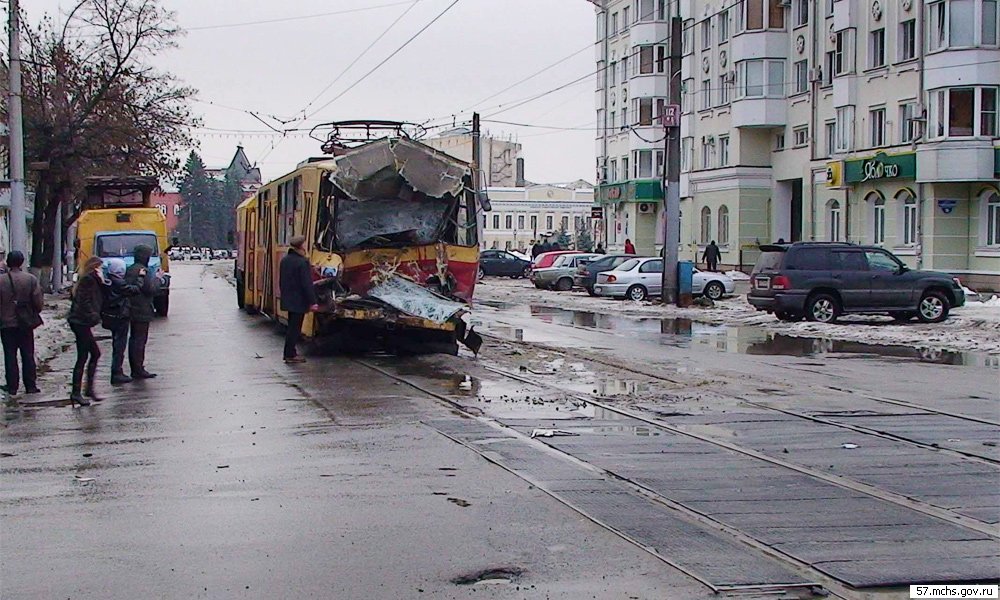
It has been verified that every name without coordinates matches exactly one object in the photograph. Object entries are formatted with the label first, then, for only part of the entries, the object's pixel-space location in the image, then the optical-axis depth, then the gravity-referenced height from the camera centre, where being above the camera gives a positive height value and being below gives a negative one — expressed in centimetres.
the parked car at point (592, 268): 3994 -24
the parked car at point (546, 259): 4681 +7
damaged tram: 1748 +27
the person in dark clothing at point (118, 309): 1438 -57
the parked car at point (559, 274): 4534 -49
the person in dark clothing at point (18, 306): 1328 -49
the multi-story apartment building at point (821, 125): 3844 +532
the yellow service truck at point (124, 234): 3073 +70
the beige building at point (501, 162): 13975 +1183
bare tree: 3819 +503
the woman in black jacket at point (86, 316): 1317 -60
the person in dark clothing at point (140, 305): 1444 -54
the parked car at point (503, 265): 5941 -20
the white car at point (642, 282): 3678 -65
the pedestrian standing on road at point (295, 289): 1680 -39
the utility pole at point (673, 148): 3045 +287
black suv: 2595 -53
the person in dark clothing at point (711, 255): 4938 +23
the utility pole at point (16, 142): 2328 +234
